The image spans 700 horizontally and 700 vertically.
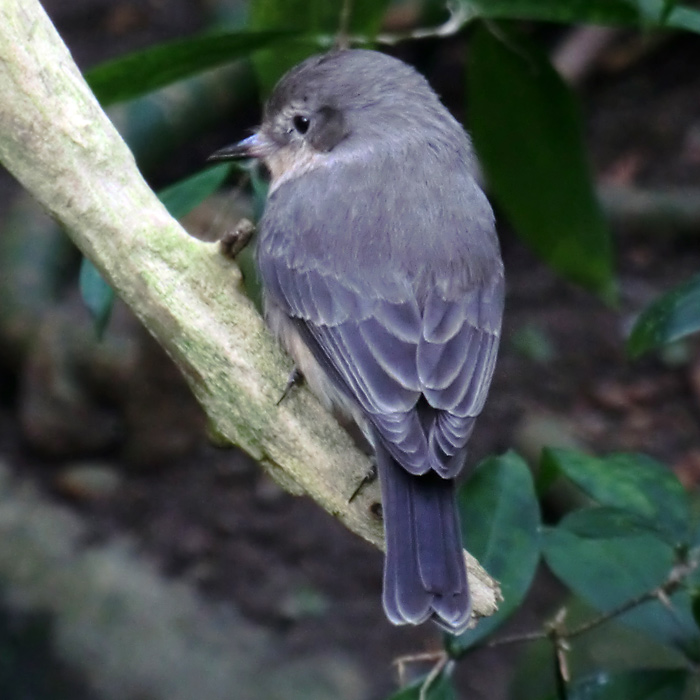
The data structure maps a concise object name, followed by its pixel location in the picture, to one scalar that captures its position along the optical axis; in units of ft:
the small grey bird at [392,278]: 12.29
